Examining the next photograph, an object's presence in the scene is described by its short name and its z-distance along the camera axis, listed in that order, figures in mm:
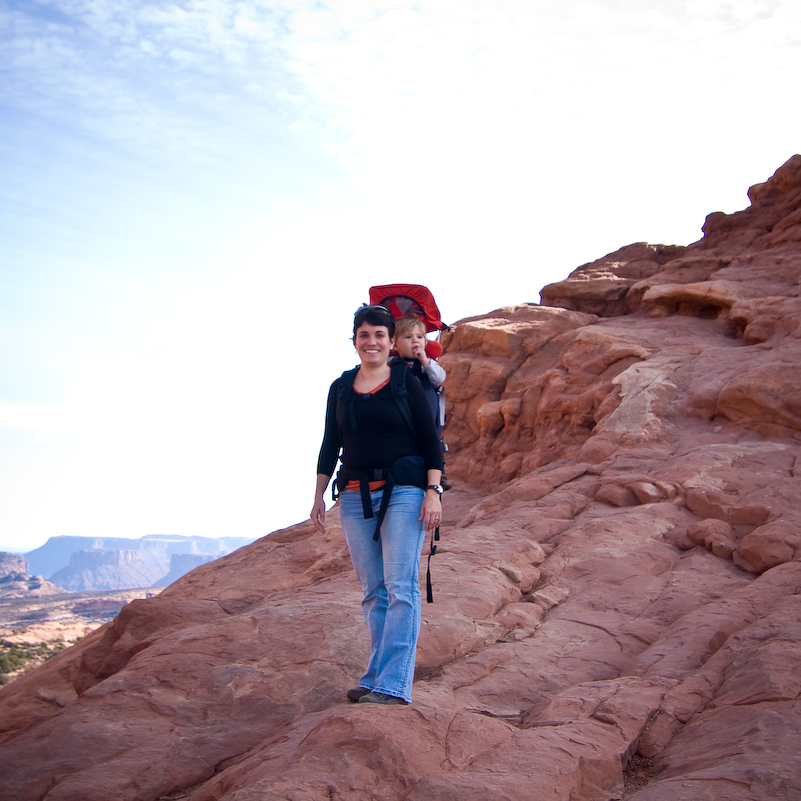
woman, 4117
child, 4570
